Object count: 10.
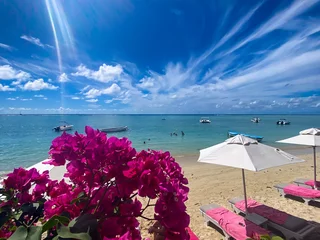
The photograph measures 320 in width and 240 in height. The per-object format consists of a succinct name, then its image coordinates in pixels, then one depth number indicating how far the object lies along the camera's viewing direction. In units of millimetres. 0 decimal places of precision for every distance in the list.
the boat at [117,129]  40822
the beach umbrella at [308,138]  5754
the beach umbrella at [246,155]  3765
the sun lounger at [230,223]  3762
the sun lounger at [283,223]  3926
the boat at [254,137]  25583
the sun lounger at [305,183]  6582
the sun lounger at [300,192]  5535
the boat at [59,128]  46097
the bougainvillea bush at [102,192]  805
